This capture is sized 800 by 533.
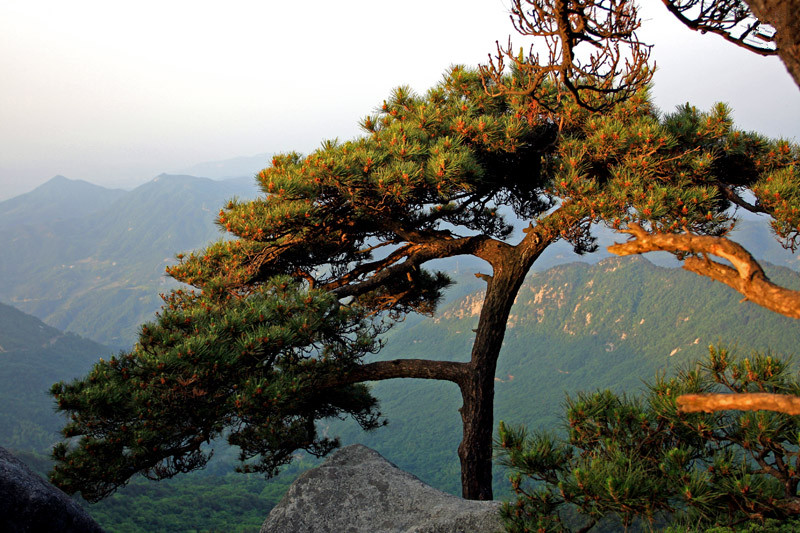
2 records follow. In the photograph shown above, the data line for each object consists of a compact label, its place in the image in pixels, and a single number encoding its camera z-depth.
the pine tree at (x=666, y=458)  1.96
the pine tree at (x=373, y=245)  3.69
